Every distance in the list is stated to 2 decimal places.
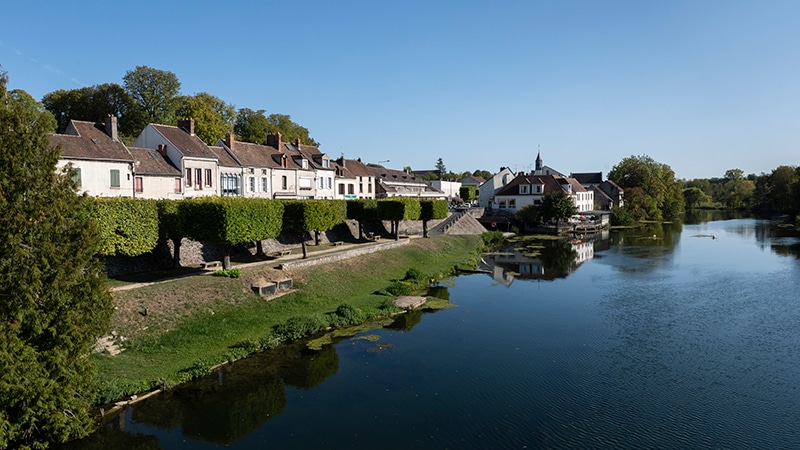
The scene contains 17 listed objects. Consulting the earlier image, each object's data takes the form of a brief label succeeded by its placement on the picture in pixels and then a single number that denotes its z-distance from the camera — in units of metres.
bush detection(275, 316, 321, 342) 27.09
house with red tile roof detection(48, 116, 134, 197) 38.00
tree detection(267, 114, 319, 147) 86.75
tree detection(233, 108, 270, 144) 78.38
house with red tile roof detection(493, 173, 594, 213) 89.94
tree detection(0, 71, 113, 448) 14.77
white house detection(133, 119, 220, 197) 46.56
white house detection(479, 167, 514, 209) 100.78
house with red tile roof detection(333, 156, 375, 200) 70.81
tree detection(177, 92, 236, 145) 63.41
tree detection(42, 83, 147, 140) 61.31
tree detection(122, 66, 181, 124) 62.94
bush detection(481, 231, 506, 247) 70.49
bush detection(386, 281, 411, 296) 37.62
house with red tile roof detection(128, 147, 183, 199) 42.63
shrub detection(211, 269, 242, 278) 31.69
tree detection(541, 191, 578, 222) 80.12
